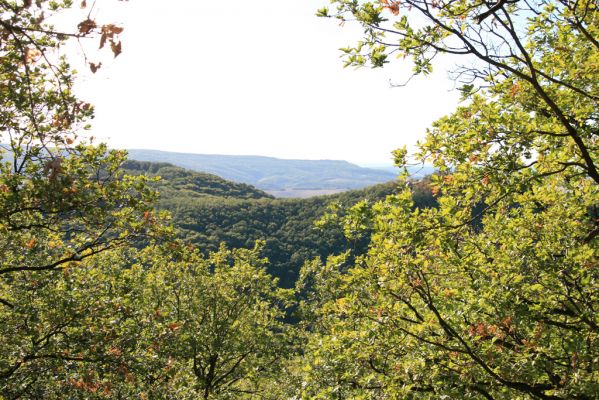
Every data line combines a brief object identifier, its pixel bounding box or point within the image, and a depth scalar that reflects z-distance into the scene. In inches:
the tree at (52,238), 337.7
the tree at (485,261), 294.8
